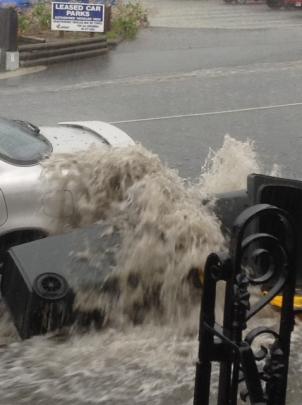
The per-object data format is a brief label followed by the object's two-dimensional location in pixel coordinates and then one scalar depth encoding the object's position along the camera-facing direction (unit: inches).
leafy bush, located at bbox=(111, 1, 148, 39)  934.4
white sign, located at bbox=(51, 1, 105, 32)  836.0
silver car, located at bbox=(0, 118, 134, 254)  264.2
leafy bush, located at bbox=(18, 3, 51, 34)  861.0
